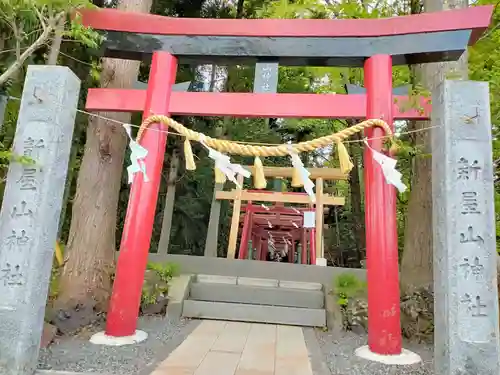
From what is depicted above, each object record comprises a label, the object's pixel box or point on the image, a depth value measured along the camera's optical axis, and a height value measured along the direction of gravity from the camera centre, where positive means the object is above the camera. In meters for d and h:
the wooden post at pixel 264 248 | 18.94 +0.07
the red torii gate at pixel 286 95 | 4.70 +2.19
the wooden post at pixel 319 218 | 10.06 +0.94
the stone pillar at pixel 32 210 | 3.29 +0.17
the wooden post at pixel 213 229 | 9.82 +0.41
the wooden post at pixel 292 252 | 17.86 +0.00
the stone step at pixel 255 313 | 6.05 -0.99
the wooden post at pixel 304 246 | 13.10 +0.24
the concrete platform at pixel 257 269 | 7.58 -0.38
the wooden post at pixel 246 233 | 11.27 +0.43
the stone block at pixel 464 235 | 3.09 +0.26
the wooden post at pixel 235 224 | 9.72 +0.59
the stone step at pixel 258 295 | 6.59 -0.77
